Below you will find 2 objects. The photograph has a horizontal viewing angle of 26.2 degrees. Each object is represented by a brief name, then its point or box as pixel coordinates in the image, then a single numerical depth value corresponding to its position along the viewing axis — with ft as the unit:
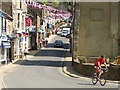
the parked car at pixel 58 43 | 175.22
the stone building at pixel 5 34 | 80.52
